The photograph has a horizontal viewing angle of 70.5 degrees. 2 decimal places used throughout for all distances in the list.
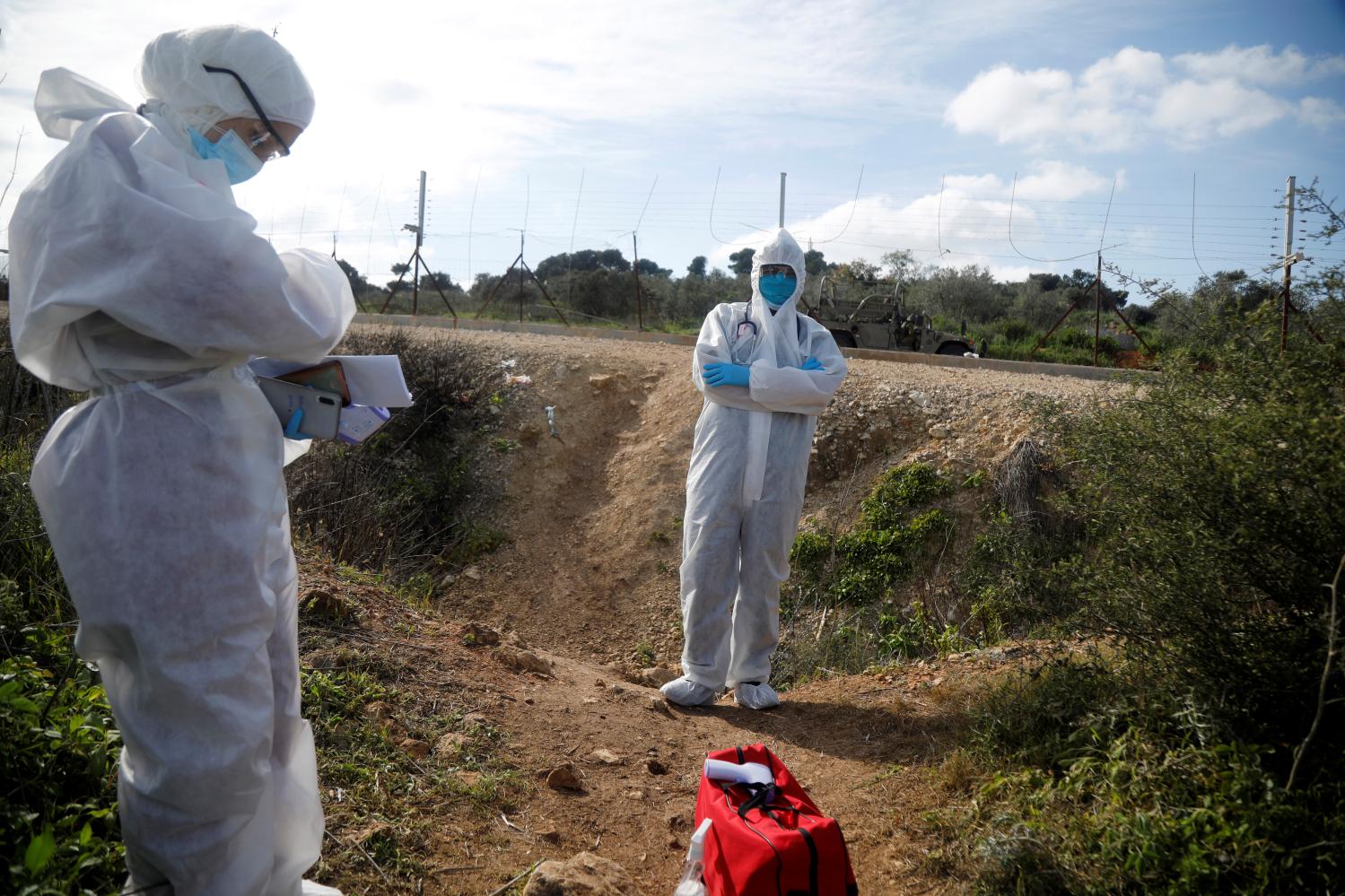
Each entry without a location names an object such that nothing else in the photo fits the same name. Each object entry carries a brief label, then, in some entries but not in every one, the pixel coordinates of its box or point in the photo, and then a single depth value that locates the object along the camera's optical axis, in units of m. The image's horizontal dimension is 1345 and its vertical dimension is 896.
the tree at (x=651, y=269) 29.67
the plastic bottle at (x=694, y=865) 2.36
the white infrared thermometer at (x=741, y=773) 2.45
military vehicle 14.33
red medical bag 2.13
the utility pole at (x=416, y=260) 16.95
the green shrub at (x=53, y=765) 1.93
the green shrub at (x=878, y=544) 6.23
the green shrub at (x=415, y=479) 6.43
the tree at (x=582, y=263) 25.69
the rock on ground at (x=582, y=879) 2.29
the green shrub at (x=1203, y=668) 2.04
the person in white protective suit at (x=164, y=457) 1.70
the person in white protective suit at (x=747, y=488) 3.89
